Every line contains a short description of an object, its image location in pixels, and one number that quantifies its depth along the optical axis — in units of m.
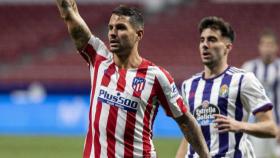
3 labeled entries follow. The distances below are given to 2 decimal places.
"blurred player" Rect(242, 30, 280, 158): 21.25
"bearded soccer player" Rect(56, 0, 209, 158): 11.20
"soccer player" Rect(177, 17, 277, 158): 12.38
